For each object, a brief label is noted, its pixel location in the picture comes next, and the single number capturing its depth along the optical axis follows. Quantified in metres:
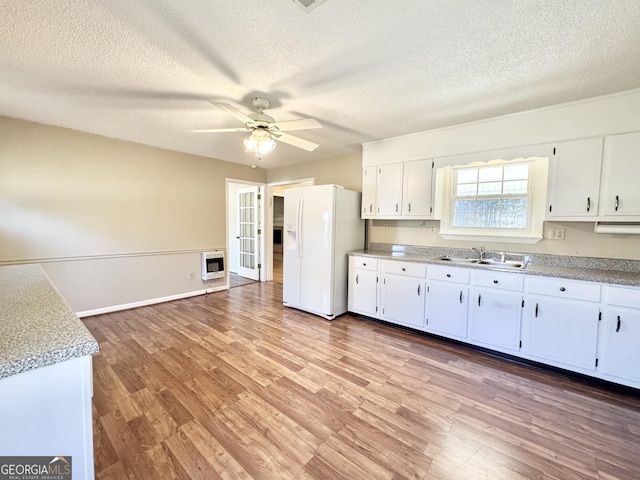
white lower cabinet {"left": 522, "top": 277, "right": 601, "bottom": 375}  2.19
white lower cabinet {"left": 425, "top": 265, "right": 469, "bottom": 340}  2.78
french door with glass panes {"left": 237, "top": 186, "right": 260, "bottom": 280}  5.62
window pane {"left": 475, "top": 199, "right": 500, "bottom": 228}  3.03
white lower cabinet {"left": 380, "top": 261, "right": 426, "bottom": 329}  3.06
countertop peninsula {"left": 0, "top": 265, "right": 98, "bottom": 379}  0.75
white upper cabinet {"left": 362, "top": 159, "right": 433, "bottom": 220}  3.28
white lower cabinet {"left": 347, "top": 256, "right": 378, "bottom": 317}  3.43
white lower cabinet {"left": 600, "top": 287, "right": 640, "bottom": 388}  2.04
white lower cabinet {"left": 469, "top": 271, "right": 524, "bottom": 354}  2.50
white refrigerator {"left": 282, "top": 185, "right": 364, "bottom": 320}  3.51
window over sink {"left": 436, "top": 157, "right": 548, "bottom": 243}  2.80
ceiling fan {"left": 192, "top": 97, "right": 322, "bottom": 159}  2.30
